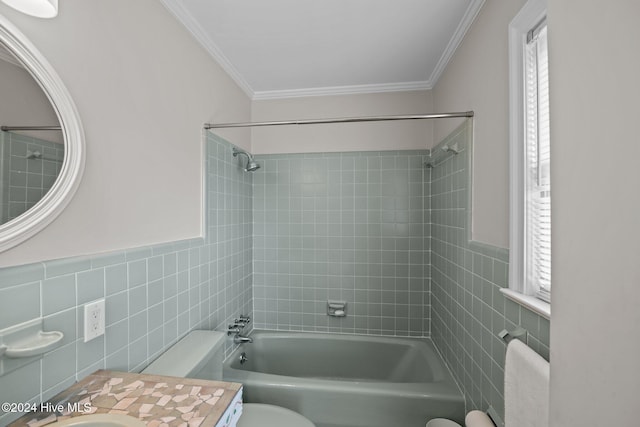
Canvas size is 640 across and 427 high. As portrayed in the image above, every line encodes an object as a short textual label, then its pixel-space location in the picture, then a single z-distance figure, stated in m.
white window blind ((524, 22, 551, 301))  0.99
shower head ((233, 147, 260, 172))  2.13
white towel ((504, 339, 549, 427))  0.80
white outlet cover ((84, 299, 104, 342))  0.92
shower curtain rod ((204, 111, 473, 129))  1.47
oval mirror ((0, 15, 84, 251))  0.73
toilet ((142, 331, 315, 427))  1.19
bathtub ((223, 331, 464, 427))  1.56
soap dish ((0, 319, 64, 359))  0.71
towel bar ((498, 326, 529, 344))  1.01
